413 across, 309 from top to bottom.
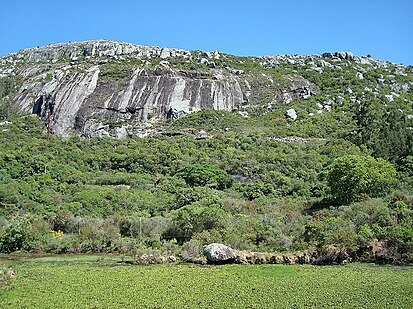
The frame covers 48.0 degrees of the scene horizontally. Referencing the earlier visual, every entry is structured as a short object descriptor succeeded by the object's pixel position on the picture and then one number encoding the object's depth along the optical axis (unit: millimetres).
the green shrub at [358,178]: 45844
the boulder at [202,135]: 86000
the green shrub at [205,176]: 64375
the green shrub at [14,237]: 34156
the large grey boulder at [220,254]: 28250
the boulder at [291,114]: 92625
